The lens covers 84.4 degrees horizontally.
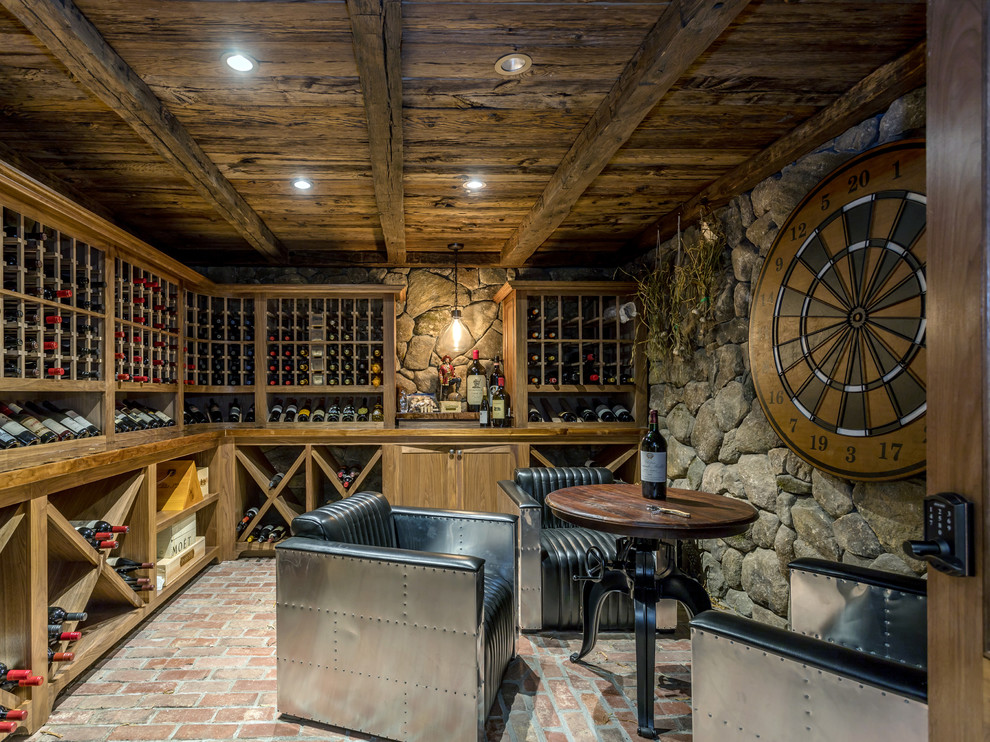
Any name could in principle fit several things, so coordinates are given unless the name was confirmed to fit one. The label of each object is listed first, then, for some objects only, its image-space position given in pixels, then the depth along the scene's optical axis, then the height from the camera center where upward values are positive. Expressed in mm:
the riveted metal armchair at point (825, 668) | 1125 -702
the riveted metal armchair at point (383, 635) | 1862 -932
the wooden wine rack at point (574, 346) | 4379 +235
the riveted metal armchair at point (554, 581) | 2799 -1065
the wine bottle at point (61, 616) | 2299 -1007
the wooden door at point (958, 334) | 963 +75
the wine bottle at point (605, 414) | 4453 -315
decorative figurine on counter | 4913 -26
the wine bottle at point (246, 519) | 4234 -1110
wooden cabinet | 4223 -776
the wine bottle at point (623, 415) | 4465 -323
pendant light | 4945 +320
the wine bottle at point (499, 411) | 4438 -285
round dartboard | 1921 +220
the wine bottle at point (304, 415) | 4414 -310
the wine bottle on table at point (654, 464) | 2240 -374
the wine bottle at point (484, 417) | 4438 -334
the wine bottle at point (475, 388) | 4805 -106
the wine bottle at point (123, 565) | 2920 -1006
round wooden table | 1927 -559
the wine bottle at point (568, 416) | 4512 -334
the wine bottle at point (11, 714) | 1885 -1169
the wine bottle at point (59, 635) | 2242 -1064
